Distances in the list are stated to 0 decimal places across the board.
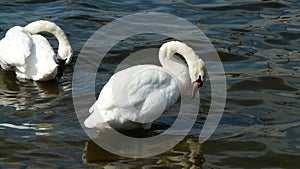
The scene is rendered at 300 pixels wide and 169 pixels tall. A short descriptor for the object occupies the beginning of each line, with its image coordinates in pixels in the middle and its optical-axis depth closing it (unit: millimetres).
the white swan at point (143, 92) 13439
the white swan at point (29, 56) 17563
